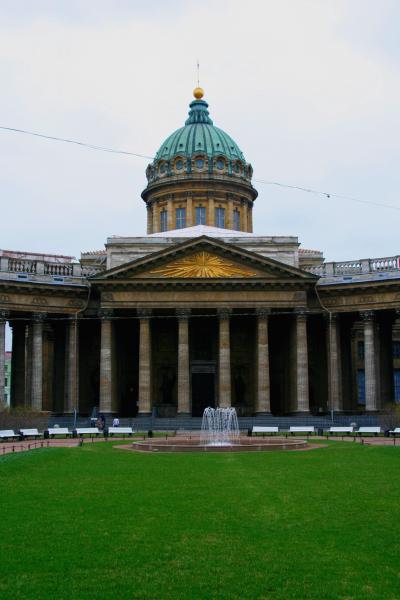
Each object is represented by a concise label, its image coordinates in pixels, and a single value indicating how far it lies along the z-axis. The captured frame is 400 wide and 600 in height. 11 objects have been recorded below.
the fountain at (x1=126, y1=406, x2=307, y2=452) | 34.38
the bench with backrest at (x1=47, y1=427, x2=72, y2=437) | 49.45
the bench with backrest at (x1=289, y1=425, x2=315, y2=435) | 50.65
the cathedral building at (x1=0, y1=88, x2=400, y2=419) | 62.69
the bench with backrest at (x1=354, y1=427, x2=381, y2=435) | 49.29
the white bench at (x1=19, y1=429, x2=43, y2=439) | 46.67
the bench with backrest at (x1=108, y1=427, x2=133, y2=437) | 50.62
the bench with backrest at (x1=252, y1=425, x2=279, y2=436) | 51.03
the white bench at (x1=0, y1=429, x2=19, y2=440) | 44.16
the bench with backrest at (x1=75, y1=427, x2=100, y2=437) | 49.51
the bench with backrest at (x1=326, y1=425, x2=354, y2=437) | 50.46
